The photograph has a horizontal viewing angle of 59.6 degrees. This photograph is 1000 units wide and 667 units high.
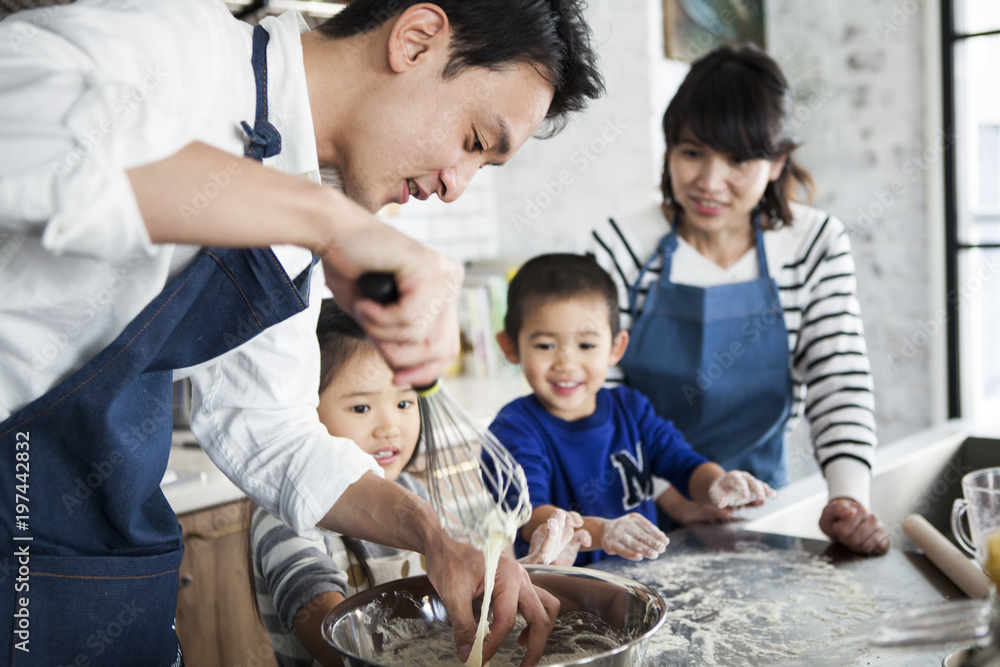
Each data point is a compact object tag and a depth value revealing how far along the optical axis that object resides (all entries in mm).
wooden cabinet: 1849
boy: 1541
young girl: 1190
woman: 1720
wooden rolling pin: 1120
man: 591
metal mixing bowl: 861
